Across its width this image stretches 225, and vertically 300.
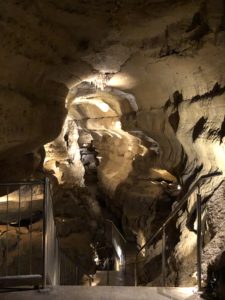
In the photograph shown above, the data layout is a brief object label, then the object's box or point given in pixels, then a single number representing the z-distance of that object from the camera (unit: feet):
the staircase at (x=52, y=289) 12.74
